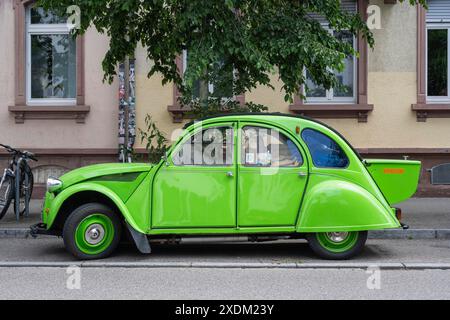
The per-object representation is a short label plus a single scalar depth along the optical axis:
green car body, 7.62
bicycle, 10.64
